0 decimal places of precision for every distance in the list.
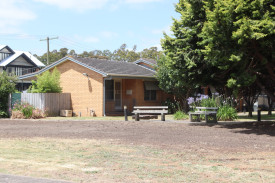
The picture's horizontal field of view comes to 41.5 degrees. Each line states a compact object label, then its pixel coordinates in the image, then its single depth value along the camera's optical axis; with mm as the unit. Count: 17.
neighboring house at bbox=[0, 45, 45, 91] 55188
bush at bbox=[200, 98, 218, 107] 19944
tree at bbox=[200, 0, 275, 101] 13016
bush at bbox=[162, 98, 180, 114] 28906
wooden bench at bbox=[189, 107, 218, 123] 18750
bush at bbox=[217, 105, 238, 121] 20062
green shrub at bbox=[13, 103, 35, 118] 23850
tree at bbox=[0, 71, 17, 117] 24750
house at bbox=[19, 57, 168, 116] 25922
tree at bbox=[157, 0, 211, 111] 16422
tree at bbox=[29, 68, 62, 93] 25438
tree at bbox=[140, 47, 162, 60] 71662
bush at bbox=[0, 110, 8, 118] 24703
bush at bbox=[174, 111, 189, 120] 21469
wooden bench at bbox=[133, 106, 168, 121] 20531
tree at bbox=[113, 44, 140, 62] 72750
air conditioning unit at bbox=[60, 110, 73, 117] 26234
